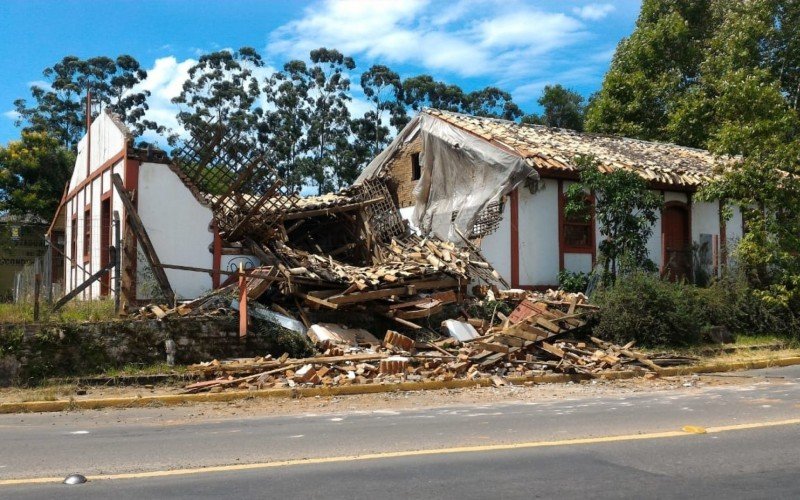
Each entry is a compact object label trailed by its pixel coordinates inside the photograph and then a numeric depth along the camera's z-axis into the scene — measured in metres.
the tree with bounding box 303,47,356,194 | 46.80
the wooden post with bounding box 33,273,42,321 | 12.48
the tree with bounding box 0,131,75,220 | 30.55
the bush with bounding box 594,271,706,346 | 15.35
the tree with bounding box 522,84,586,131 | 48.62
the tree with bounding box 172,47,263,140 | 45.62
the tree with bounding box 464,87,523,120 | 53.62
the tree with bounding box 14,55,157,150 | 49.47
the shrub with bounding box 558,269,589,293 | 19.00
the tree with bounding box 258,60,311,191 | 45.69
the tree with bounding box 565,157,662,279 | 17.95
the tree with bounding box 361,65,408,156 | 48.50
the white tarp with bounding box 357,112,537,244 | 19.12
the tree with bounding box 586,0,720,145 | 31.89
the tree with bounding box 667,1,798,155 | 20.80
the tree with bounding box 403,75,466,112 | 49.75
